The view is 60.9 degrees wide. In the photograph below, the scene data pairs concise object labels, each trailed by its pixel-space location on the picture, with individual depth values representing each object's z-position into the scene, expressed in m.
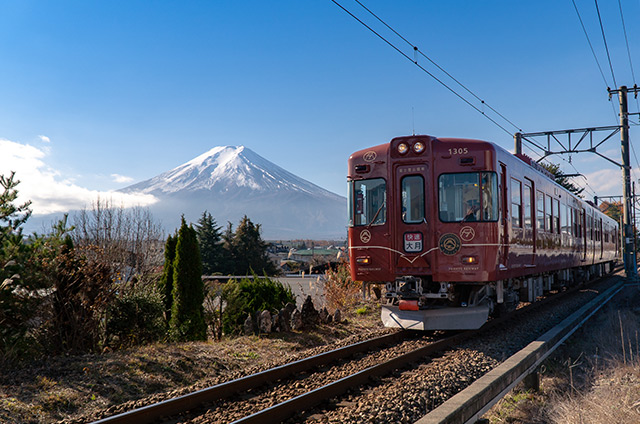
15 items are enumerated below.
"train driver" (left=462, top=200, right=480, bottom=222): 8.98
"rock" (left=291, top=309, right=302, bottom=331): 9.62
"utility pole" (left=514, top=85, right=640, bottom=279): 21.67
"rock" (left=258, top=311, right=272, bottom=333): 9.19
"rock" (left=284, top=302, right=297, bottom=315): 9.65
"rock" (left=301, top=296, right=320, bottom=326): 10.09
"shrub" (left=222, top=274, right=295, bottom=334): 10.19
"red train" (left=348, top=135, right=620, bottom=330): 9.00
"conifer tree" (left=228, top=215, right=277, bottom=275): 44.50
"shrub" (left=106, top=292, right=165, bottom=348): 8.94
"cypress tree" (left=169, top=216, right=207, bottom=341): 9.29
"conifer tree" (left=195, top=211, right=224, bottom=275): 44.00
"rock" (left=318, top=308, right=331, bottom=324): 10.47
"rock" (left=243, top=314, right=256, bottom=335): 9.23
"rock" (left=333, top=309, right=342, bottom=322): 10.74
